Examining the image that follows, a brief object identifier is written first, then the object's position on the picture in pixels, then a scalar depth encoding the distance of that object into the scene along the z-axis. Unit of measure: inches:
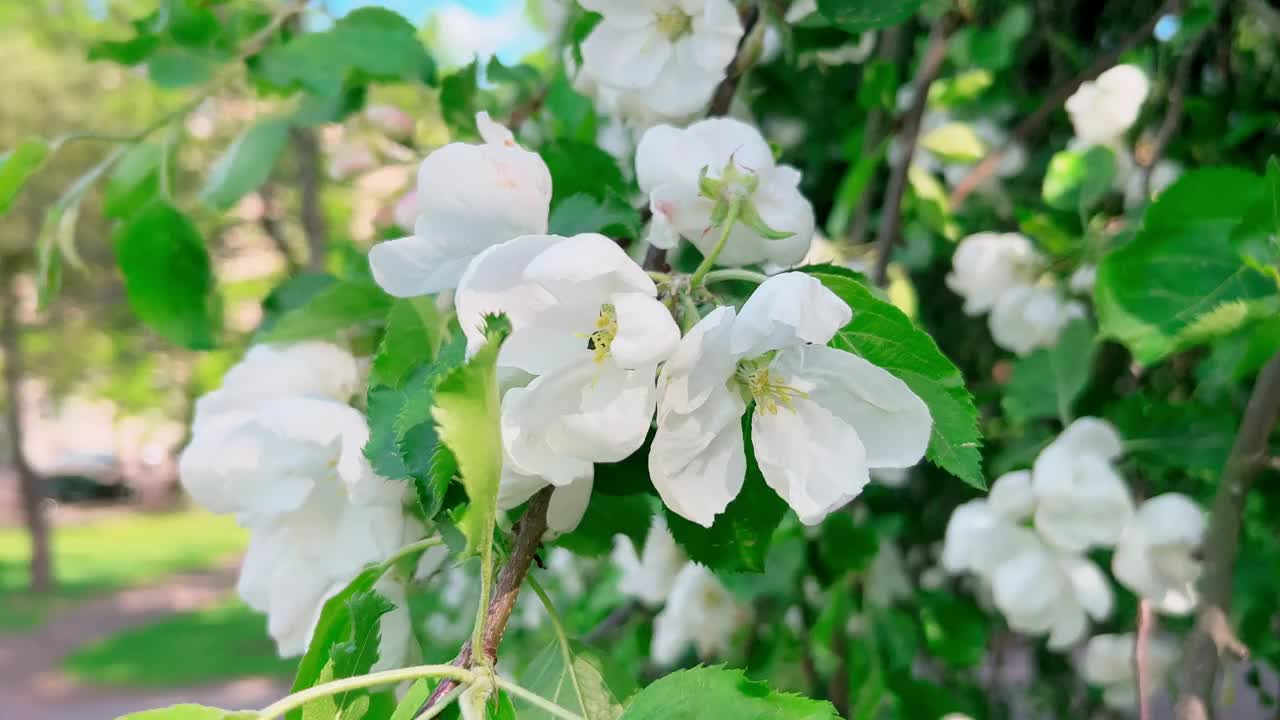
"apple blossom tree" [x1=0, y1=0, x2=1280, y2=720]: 15.1
